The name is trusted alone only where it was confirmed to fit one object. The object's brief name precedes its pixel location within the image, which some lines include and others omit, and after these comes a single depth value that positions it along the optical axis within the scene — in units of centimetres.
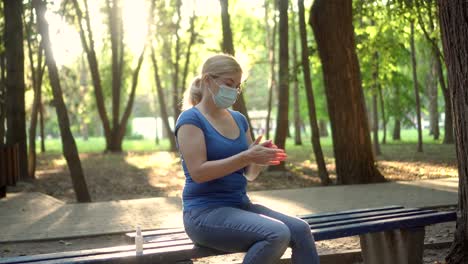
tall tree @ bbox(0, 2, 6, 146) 1742
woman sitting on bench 396
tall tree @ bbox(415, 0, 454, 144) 2062
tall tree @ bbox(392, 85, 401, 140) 3297
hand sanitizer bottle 407
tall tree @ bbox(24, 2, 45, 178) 1788
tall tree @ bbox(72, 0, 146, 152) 3114
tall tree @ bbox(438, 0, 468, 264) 501
